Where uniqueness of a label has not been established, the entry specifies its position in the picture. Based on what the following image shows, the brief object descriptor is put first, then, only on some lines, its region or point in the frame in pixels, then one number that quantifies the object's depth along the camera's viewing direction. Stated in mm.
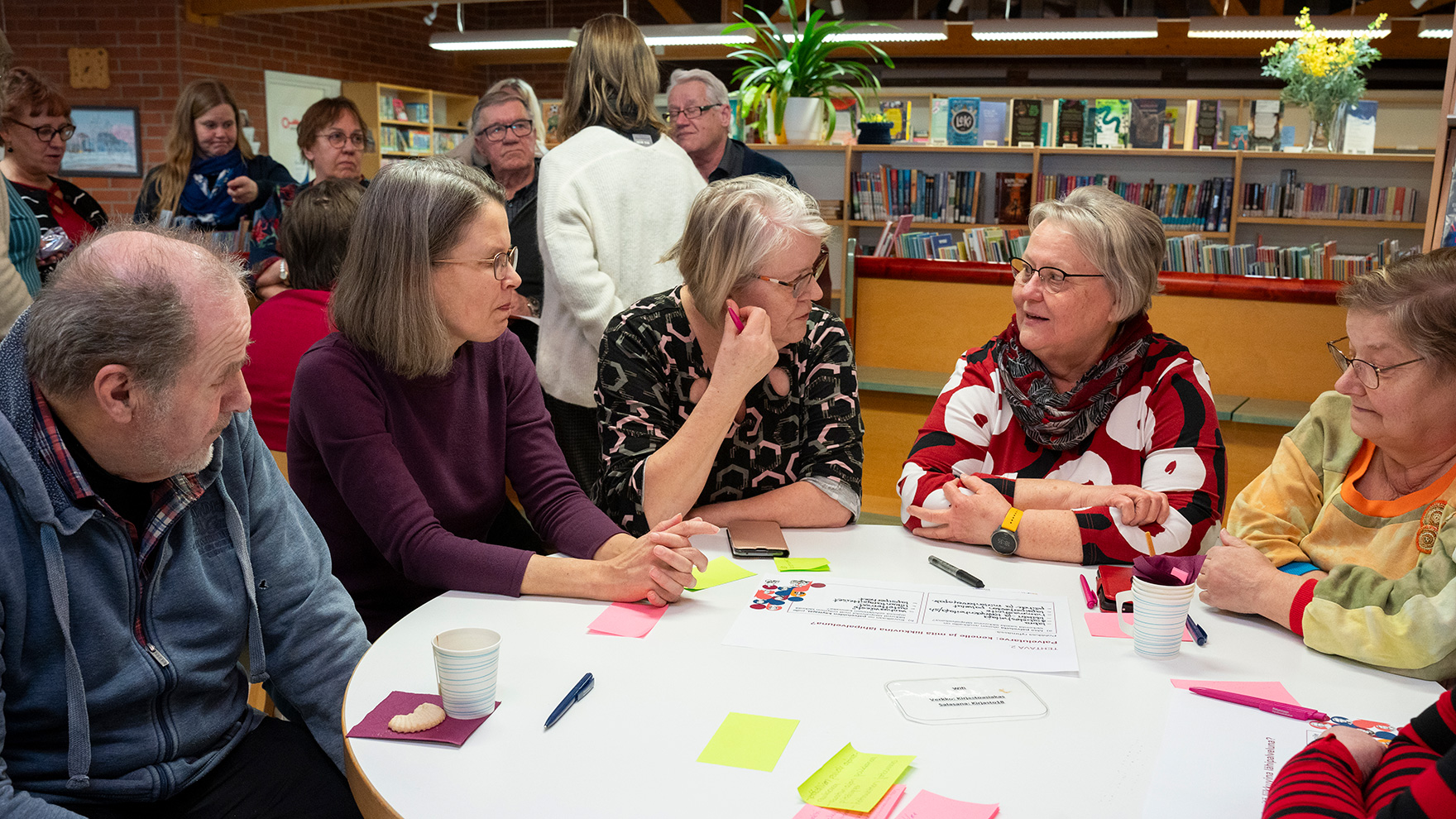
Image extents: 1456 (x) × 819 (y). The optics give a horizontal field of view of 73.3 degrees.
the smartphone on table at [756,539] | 1673
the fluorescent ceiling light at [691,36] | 8945
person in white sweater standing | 2650
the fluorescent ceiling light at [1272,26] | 7484
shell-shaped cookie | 1061
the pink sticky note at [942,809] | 931
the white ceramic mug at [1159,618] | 1263
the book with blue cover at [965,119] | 6594
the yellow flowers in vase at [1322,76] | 6301
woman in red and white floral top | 1686
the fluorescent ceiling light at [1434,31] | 8250
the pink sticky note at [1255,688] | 1186
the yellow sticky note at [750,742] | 1023
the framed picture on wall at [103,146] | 8000
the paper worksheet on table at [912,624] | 1288
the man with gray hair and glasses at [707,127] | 3486
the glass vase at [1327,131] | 6527
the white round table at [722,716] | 966
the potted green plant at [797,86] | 4946
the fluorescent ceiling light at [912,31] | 8438
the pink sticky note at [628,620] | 1354
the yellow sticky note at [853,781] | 946
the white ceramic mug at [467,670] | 1064
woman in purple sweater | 1576
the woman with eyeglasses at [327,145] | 4008
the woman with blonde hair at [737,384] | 1841
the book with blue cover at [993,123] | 6613
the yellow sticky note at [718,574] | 1534
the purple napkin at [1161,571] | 1287
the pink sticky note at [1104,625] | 1368
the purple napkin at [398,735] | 1053
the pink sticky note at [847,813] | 930
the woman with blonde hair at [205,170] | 4254
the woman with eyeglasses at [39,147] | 3480
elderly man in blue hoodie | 1120
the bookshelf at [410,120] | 10211
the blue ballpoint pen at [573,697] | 1095
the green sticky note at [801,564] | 1604
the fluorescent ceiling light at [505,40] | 9531
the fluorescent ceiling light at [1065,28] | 8125
